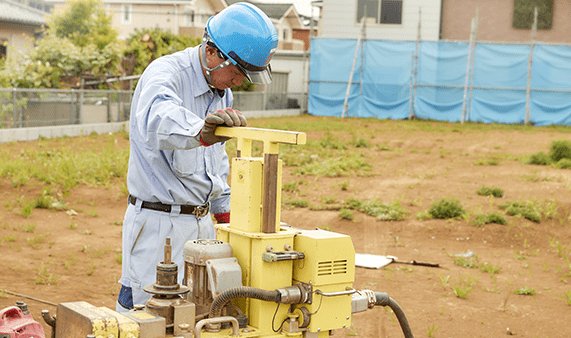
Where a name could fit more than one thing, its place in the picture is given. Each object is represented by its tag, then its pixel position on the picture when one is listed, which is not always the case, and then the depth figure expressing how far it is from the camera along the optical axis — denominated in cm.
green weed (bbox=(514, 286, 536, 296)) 810
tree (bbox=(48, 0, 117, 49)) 3853
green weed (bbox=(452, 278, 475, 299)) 791
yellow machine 315
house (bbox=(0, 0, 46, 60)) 3450
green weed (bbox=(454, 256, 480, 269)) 911
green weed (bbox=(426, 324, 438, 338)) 675
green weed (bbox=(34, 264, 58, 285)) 793
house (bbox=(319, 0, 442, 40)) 3291
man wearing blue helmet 375
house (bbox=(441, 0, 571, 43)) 3102
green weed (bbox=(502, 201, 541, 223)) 1097
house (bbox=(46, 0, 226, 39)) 4800
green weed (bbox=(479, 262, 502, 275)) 888
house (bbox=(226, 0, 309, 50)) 5216
